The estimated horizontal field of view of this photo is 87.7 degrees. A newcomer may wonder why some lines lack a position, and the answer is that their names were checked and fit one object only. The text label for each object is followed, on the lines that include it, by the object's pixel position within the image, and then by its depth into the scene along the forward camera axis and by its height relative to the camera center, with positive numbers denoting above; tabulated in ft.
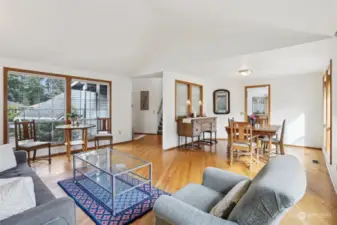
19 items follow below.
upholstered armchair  2.85 -1.60
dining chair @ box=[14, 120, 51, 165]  11.21 -1.75
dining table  12.01 -1.41
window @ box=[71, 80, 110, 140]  15.99 +1.05
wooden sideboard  16.19 -1.42
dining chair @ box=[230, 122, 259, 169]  11.59 -1.81
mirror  22.24 +1.32
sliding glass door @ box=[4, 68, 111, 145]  12.60 +1.03
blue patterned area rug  6.18 -3.69
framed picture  27.17 +1.83
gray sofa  3.19 -2.00
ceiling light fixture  14.60 +3.31
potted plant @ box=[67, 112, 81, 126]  13.14 -0.53
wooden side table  12.26 -2.07
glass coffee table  7.23 -3.38
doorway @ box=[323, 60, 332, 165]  10.09 -2.38
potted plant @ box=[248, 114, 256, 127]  12.99 -0.58
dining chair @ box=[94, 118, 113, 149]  16.17 -1.36
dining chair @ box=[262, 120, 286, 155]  13.15 -2.29
